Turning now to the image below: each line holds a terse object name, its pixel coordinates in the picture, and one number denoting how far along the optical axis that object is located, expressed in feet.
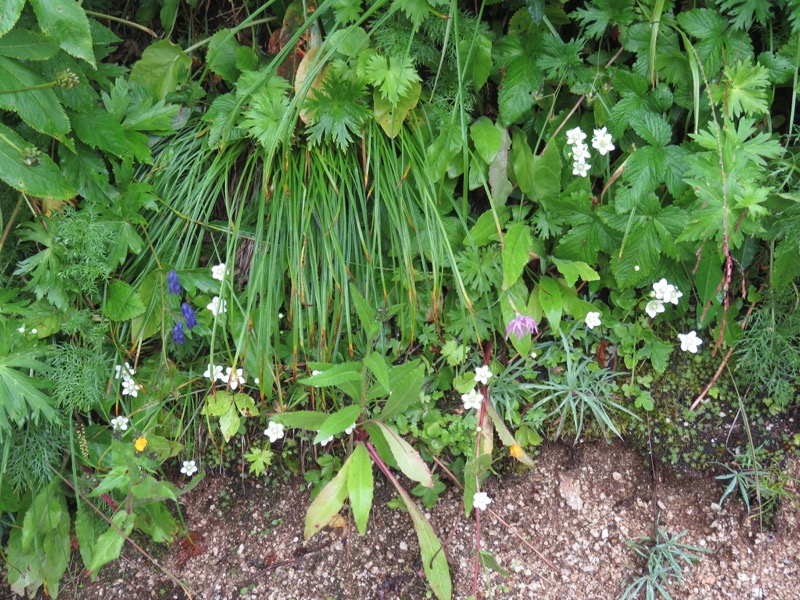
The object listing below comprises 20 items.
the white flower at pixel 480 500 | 2.18
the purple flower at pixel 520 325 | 2.25
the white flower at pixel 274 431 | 2.34
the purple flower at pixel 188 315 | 2.32
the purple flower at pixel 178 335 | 2.33
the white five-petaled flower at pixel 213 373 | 2.26
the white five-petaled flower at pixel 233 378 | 2.28
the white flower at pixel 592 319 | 2.27
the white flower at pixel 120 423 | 2.37
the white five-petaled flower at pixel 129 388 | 2.38
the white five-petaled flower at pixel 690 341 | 2.27
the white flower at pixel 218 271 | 2.36
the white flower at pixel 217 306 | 2.26
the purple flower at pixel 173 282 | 2.32
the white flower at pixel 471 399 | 2.28
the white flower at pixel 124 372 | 2.39
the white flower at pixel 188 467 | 2.42
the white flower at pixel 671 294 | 2.20
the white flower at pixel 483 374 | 2.29
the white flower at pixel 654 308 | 2.29
